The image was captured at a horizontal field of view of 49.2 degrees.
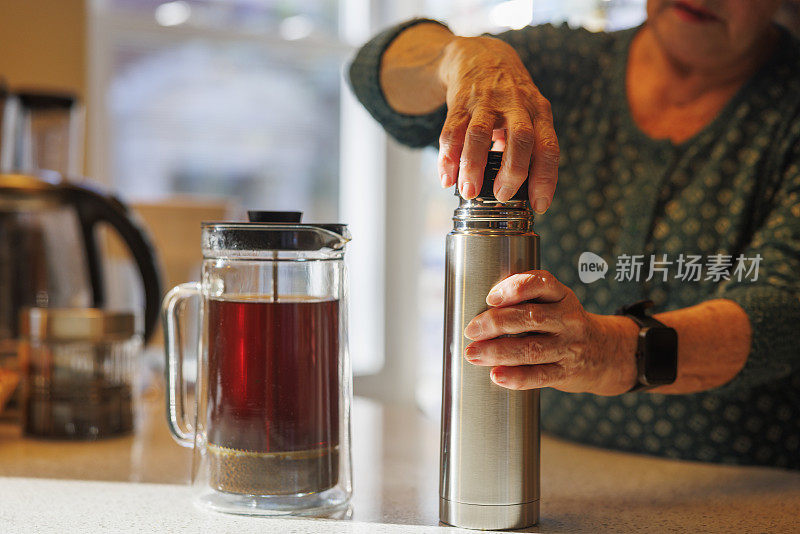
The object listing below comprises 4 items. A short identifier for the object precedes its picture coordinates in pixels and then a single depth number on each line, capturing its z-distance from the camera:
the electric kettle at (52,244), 1.08
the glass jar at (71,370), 0.91
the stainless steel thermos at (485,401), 0.57
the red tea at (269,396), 0.63
